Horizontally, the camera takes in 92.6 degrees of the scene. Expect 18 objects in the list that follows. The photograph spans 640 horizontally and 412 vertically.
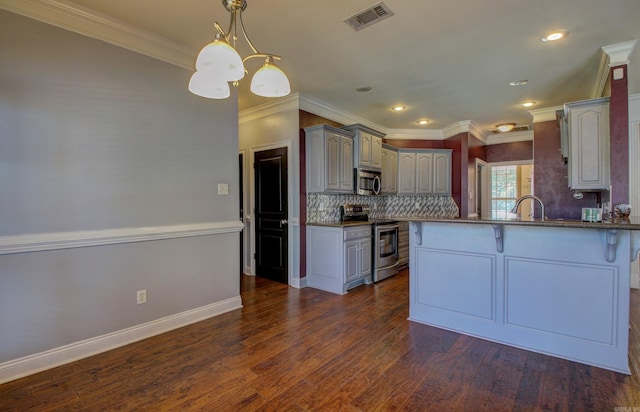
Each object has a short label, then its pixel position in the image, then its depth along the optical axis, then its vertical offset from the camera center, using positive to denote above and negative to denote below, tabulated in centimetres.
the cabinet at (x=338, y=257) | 421 -78
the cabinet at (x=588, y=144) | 323 +61
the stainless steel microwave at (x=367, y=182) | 494 +35
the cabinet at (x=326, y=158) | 440 +66
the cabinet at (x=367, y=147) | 487 +92
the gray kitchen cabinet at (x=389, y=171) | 578 +61
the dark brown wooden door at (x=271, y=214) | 463 -17
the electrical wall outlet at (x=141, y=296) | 280 -85
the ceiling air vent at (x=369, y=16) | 243 +155
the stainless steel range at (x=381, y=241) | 477 -62
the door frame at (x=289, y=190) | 453 +19
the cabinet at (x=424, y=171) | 626 +63
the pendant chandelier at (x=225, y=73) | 155 +72
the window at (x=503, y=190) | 790 +30
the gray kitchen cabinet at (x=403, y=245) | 548 -79
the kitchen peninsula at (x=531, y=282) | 230 -71
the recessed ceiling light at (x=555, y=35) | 277 +153
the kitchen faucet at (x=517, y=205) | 283 -3
